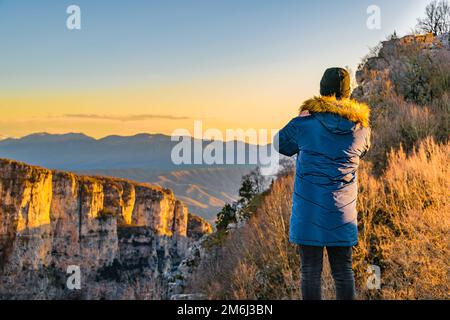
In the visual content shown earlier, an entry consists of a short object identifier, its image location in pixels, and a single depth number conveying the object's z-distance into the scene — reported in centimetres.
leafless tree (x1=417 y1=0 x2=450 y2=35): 3216
